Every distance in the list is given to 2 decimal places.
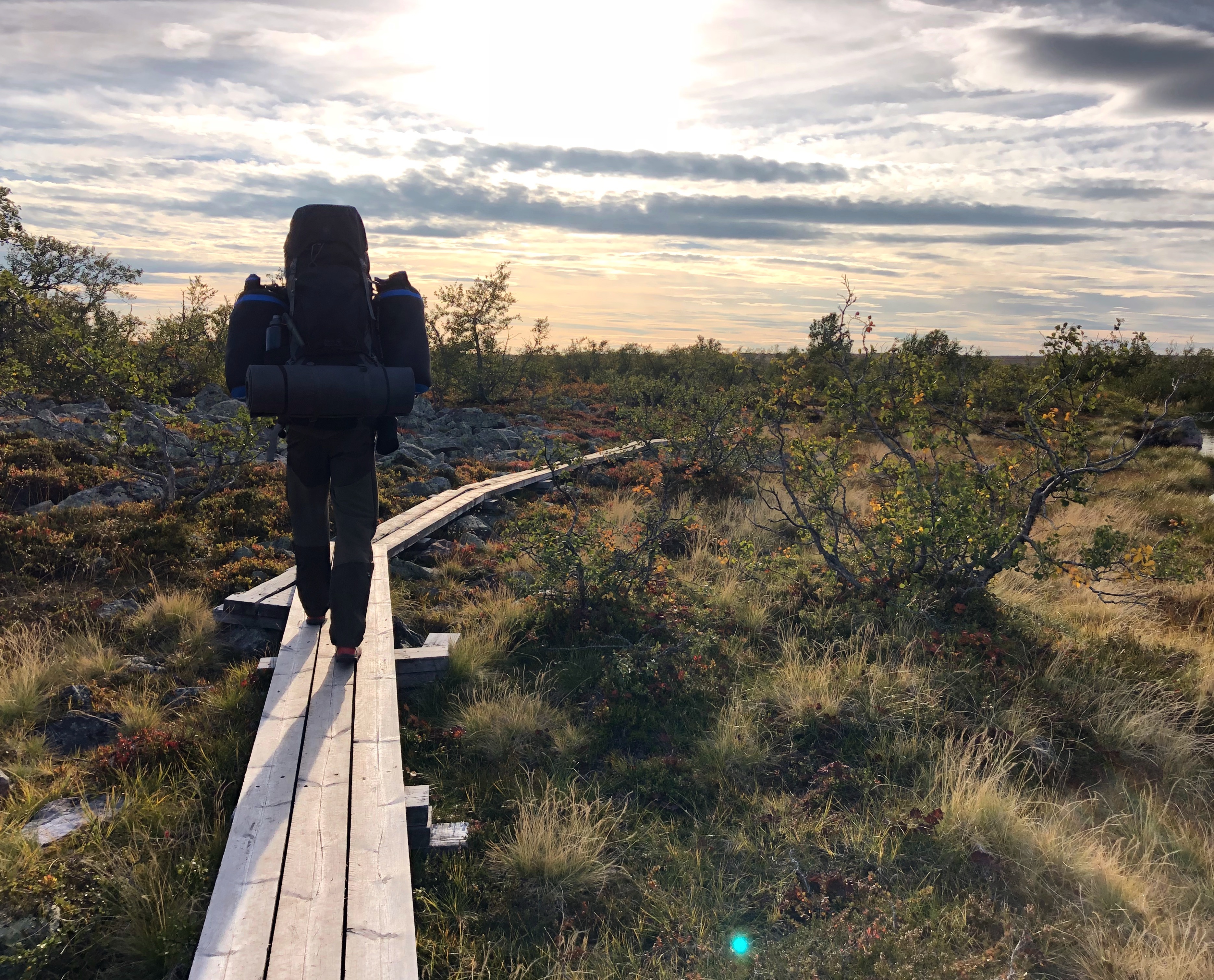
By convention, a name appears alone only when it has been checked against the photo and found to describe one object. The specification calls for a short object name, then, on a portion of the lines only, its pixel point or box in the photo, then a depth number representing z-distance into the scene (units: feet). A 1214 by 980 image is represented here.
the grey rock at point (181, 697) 15.12
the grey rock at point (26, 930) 8.99
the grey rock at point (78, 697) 14.64
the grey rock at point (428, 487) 34.35
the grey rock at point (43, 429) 35.53
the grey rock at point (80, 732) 13.62
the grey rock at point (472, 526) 30.27
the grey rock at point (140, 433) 38.17
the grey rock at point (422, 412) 59.62
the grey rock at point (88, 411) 43.88
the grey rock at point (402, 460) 40.06
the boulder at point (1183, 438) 58.49
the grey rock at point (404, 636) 18.97
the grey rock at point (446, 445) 47.19
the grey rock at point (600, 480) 40.50
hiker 12.83
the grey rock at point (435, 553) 26.30
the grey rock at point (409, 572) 24.04
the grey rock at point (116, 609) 18.70
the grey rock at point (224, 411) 47.01
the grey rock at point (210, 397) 57.36
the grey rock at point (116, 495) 27.20
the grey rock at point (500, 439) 51.57
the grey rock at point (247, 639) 18.07
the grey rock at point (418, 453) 42.11
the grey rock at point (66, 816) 10.98
